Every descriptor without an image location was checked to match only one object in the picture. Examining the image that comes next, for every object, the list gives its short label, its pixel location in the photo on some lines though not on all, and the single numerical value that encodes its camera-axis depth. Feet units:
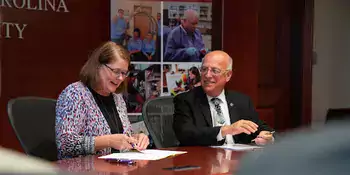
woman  7.93
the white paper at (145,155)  7.22
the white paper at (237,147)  8.69
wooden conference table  6.26
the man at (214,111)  9.39
